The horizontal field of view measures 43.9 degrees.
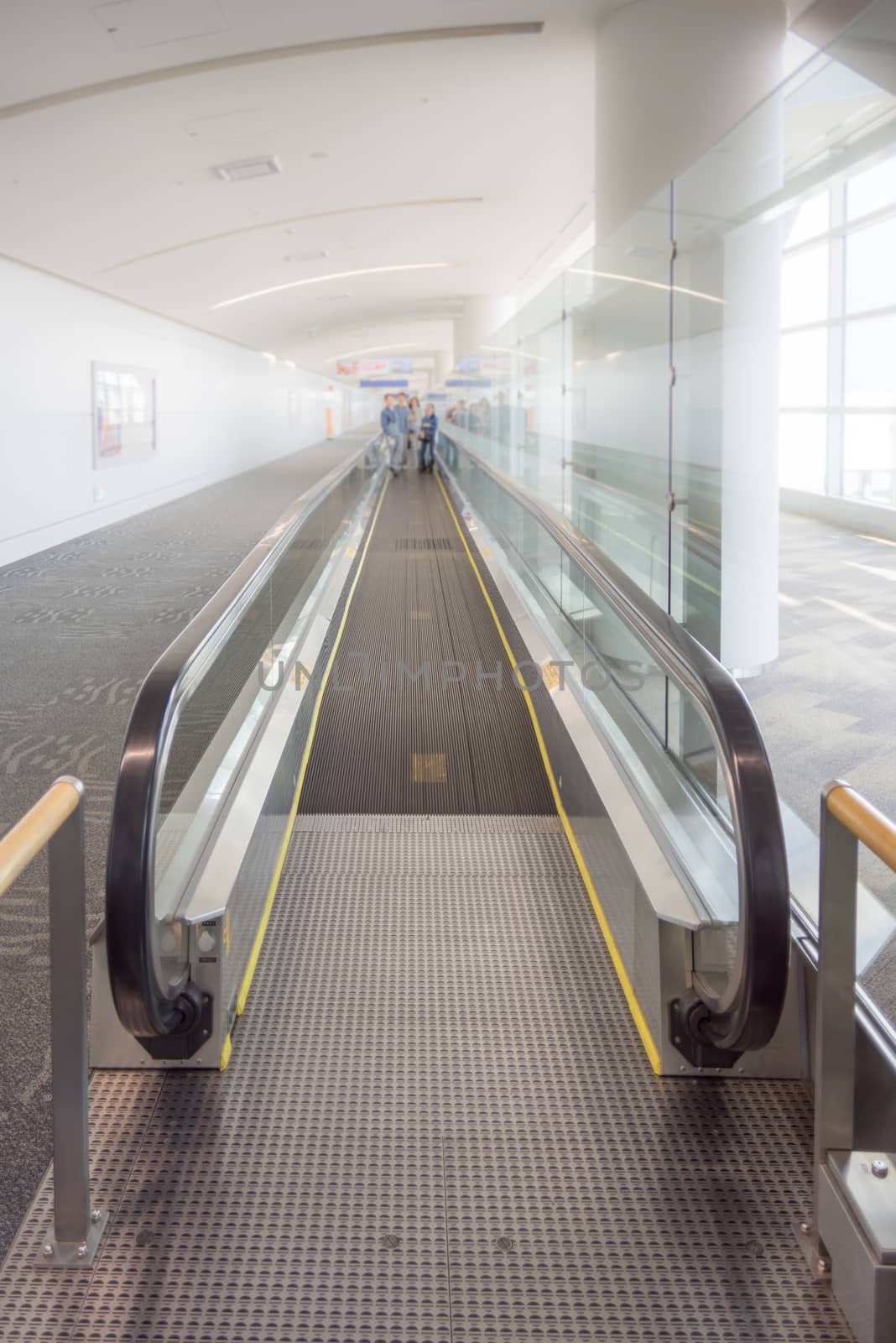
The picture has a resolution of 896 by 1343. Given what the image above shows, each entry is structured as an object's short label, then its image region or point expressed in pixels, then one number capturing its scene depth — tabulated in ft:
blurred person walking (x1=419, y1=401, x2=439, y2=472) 71.37
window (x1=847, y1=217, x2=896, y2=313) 8.23
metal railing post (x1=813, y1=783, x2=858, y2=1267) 6.27
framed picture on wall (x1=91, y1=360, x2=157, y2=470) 50.21
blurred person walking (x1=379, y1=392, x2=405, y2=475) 73.05
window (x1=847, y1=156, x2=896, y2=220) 8.29
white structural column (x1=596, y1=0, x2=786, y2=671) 12.08
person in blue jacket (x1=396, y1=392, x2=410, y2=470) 75.25
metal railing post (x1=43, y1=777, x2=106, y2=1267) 6.37
